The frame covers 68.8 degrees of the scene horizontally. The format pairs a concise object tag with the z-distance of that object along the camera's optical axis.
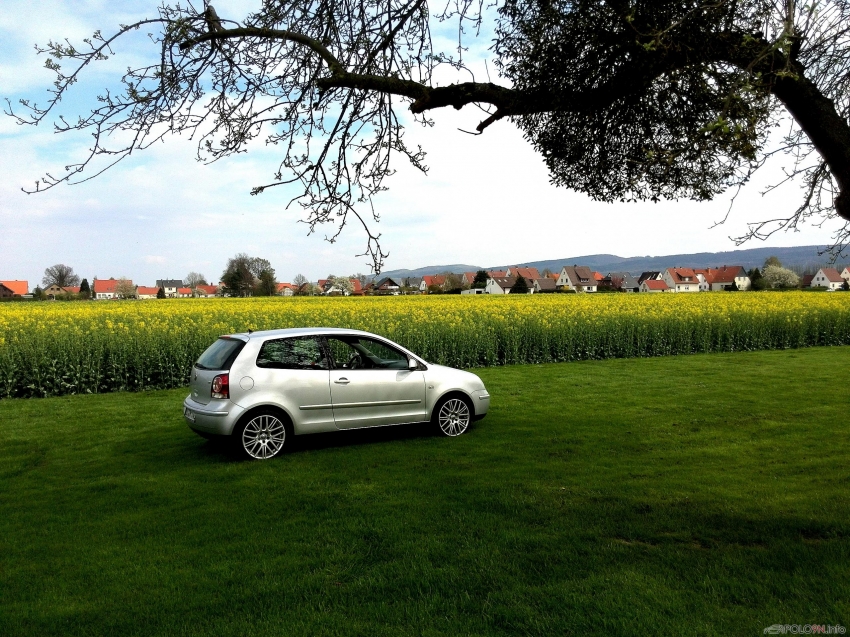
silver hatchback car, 7.97
